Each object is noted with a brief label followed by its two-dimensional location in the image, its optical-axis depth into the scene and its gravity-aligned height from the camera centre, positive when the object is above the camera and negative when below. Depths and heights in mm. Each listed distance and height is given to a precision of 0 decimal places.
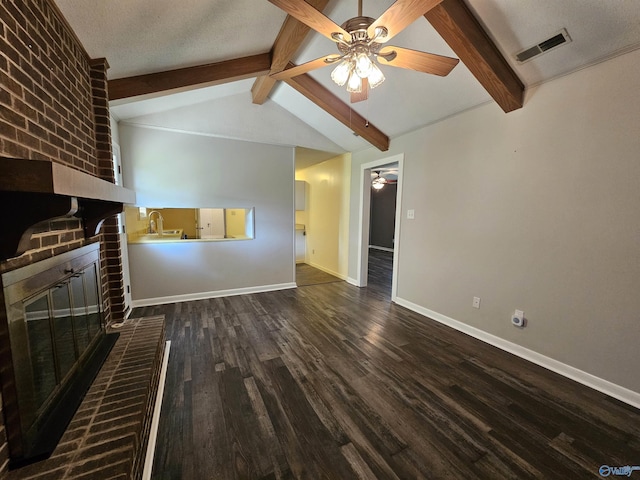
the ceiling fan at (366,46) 1340 +1020
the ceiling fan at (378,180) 7402 +928
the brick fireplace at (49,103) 1075 +586
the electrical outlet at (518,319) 2477 -1000
